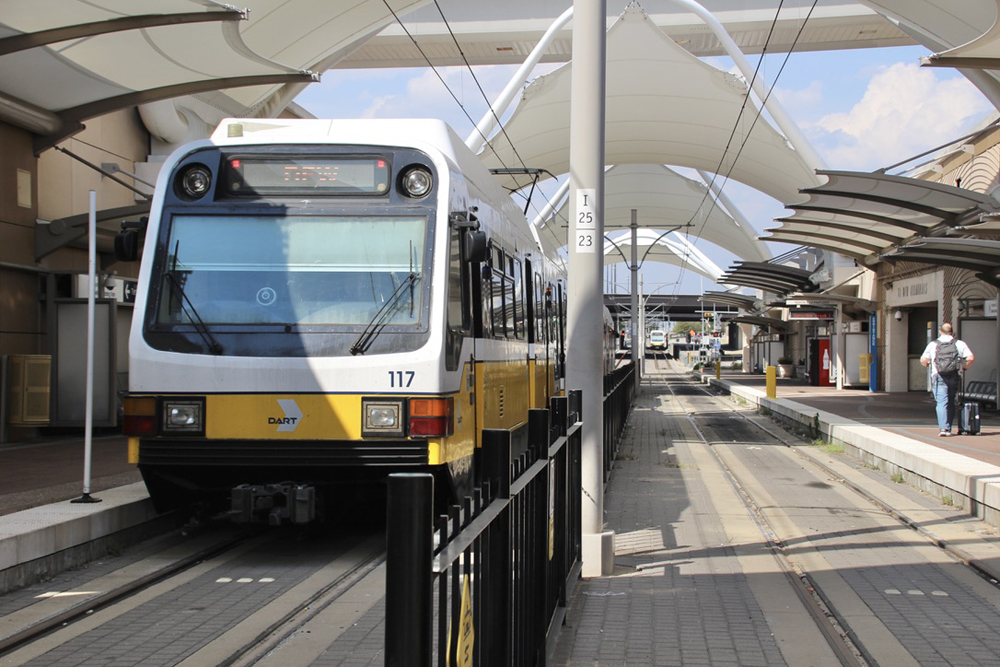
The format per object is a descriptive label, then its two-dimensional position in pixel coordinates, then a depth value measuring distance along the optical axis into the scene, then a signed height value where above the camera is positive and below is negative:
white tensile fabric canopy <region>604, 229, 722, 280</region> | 81.50 +8.26
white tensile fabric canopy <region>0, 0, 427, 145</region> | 14.59 +3.94
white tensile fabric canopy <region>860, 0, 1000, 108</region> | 22.44 +7.59
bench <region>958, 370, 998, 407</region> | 22.69 -0.83
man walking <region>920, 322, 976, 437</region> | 15.48 -0.19
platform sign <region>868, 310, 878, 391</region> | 34.62 +0.18
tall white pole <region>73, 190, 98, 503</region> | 8.46 -0.05
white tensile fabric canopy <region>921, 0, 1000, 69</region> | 12.85 +3.66
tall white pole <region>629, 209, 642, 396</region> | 40.91 +2.33
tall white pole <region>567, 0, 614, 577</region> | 7.54 +1.12
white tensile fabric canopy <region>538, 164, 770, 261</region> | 58.47 +8.67
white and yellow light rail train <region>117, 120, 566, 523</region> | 7.51 +0.24
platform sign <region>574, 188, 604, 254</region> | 7.59 +0.94
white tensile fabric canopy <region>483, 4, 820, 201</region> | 35.25 +8.83
